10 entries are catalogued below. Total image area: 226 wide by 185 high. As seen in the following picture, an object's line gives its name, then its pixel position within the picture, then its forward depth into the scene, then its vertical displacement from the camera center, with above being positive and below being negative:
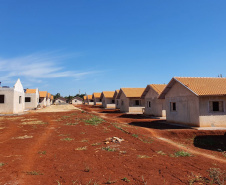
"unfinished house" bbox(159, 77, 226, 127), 14.59 -0.25
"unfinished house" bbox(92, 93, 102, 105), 68.85 +0.29
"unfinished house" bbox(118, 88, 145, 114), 31.91 -0.36
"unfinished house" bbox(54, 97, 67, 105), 106.00 -0.34
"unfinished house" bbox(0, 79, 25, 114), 26.62 +0.20
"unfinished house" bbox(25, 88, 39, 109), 44.37 +0.20
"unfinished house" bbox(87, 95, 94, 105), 79.56 -0.04
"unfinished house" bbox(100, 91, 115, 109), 49.91 -0.13
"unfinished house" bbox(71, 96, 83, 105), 96.81 -0.49
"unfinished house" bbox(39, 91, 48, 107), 56.29 +0.88
